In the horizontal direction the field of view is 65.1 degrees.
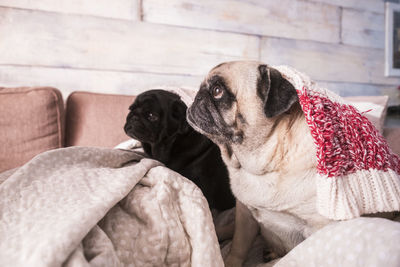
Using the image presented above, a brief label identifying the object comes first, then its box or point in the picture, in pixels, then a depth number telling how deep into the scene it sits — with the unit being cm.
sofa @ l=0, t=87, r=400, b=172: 140
